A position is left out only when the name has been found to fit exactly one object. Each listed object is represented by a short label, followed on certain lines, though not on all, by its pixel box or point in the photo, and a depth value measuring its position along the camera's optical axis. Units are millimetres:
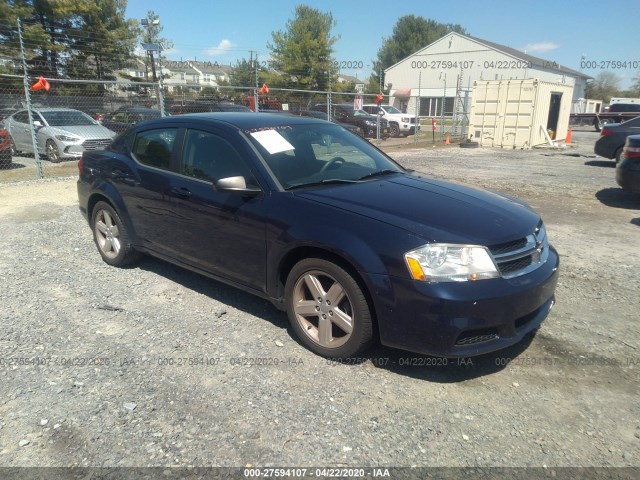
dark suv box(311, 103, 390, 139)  22344
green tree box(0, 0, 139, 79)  27797
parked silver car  12516
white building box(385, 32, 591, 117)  48719
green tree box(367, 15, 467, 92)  78562
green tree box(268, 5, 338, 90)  37594
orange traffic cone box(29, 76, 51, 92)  11112
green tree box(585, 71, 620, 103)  71250
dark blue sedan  2842
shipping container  17938
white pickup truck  24969
